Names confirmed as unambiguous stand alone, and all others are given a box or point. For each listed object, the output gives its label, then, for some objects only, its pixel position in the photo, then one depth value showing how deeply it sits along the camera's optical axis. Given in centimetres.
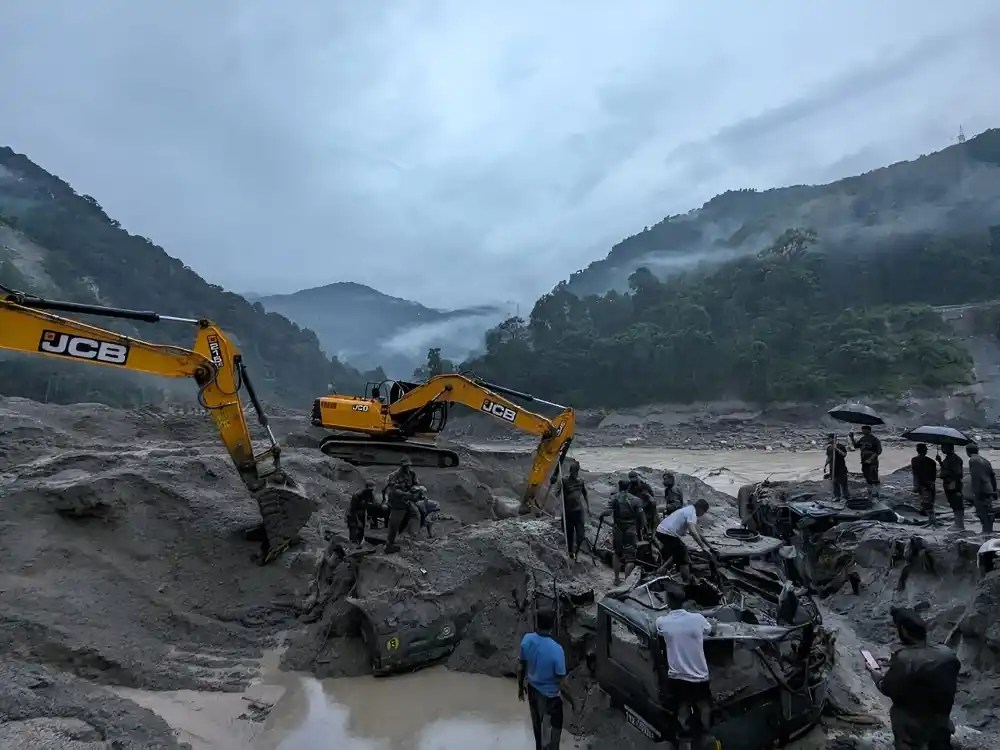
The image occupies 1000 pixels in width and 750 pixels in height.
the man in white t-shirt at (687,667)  439
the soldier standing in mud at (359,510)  961
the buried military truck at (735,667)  463
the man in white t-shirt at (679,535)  671
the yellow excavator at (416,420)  1203
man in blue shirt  473
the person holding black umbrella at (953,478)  950
